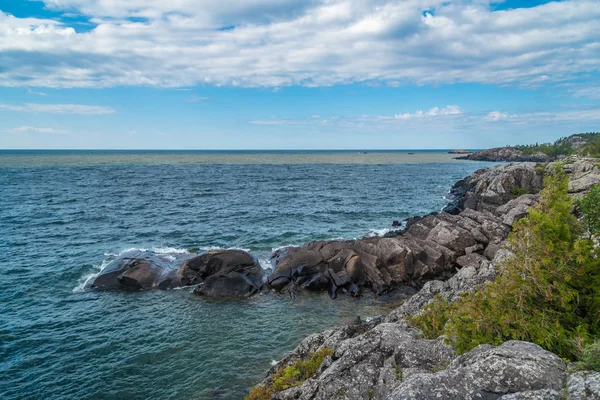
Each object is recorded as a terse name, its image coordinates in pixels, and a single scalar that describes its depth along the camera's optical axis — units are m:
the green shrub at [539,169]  53.93
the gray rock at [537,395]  7.09
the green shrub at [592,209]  13.14
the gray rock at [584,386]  6.82
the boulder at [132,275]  30.47
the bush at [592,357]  7.70
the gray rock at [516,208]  35.52
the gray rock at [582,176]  35.50
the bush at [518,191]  53.44
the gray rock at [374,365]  10.68
